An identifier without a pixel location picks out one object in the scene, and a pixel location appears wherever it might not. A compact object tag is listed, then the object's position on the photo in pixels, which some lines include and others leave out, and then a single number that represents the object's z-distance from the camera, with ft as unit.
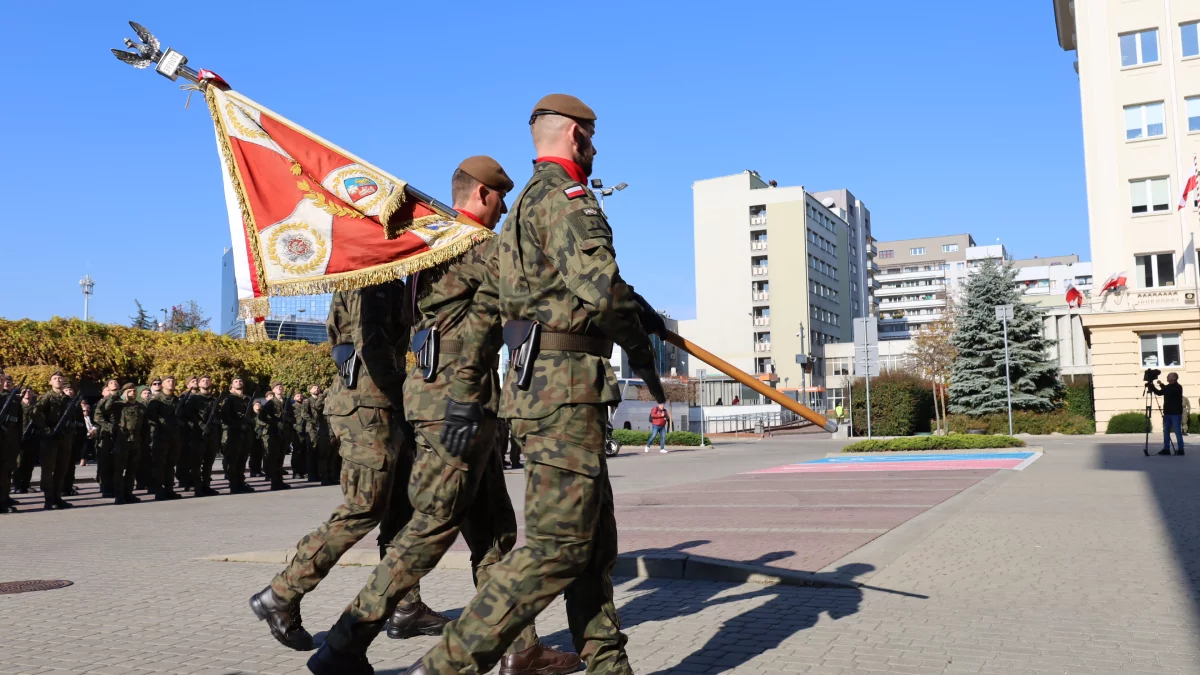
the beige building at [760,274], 328.70
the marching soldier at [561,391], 11.05
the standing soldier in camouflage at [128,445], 50.78
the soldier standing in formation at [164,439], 52.90
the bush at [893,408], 130.82
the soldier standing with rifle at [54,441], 47.98
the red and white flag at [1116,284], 123.24
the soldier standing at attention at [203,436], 55.31
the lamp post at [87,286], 215.72
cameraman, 66.18
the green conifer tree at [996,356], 136.87
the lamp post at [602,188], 82.28
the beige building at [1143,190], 121.19
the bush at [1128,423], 112.16
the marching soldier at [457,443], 13.56
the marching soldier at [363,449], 15.48
